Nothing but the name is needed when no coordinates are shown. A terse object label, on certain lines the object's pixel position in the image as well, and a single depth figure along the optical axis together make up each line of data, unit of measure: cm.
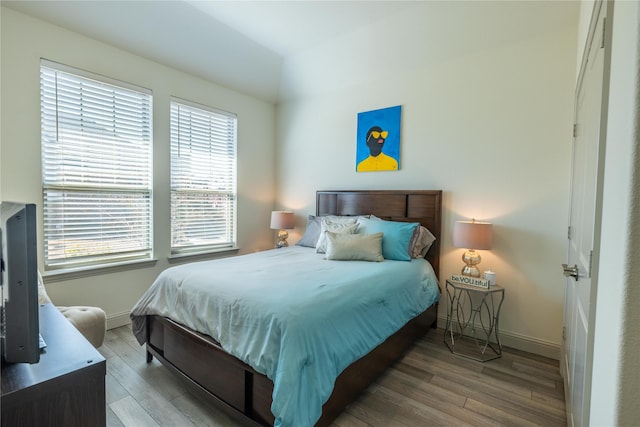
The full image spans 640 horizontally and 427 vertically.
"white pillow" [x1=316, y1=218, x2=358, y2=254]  298
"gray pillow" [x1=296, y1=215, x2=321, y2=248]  346
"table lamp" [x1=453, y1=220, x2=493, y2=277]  253
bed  141
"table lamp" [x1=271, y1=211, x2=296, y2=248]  403
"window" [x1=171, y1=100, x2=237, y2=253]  341
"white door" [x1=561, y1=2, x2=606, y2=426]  109
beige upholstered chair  209
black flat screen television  80
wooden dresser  78
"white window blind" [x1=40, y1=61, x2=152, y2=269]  253
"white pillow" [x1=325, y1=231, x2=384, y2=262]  268
